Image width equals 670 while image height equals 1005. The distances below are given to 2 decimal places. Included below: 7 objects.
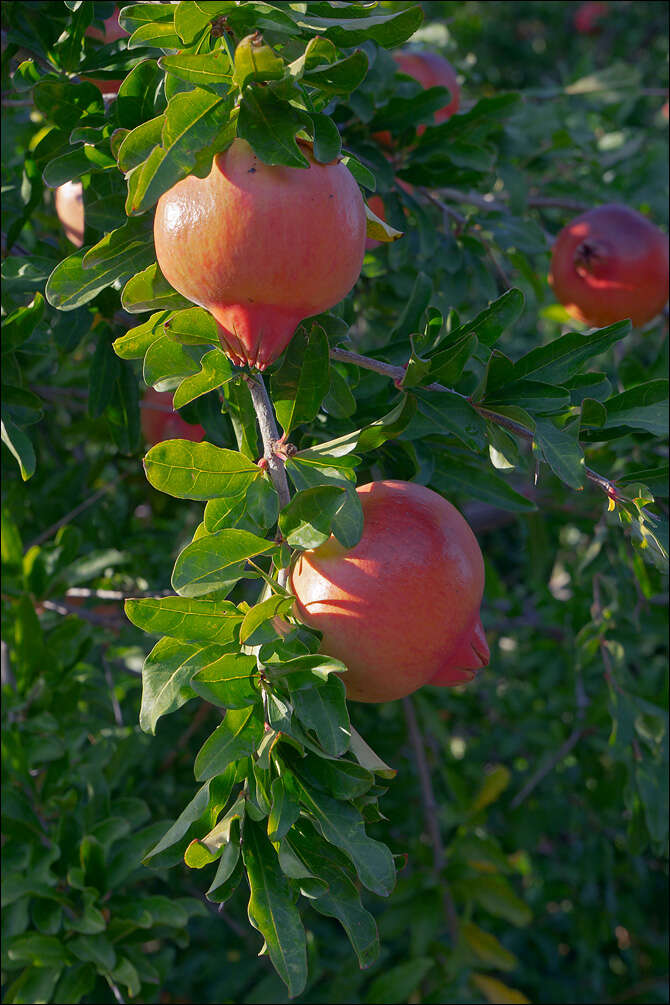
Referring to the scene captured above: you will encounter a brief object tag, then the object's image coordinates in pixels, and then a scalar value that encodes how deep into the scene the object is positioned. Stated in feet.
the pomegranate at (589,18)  18.08
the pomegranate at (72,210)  5.07
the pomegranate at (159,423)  6.11
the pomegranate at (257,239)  4.06
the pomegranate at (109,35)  5.01
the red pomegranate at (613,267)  5.56
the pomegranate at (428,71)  6.01
